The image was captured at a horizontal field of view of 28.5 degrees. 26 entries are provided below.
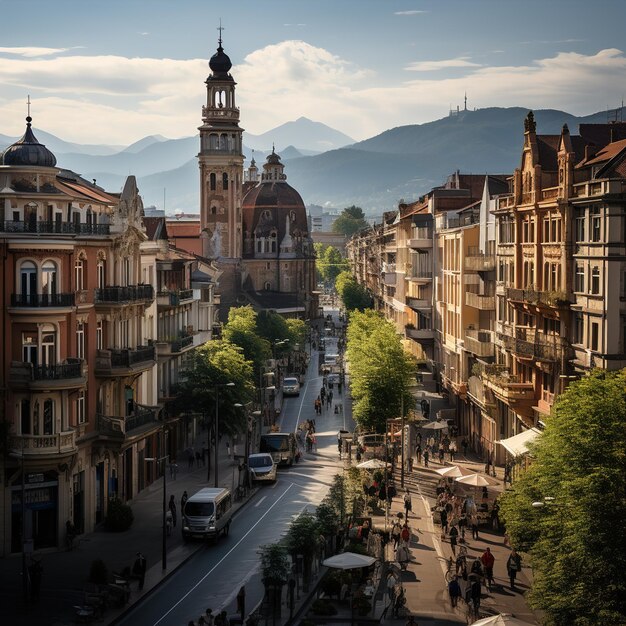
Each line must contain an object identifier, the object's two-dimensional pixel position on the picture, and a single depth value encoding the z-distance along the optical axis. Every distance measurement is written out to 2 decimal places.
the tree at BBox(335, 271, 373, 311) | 188.38
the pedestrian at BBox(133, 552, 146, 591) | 47.00
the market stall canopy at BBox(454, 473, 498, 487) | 58.75
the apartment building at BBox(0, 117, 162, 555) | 52.66
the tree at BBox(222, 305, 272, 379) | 110.88
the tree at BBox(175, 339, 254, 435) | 77.62
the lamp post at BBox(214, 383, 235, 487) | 65.44
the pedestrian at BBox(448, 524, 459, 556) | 53.47
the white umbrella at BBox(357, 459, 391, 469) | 68.75
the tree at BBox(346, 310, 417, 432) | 82.25
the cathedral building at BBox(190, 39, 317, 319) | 175.50
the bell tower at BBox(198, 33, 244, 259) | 175.38
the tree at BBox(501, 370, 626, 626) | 36.34
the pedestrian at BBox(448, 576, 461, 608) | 44.16
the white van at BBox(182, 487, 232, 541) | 55.59
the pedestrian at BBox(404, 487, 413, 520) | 61.07
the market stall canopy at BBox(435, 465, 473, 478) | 62.31
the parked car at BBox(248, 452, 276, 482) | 73.31
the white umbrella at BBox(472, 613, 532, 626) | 35.16
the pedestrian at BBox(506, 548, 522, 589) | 47.09
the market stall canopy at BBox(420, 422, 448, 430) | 81.53
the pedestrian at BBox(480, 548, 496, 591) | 46.94
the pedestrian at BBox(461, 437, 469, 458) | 82.78
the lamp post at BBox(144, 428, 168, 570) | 49.88
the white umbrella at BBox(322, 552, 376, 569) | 43.41
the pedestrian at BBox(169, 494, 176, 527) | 59.84
